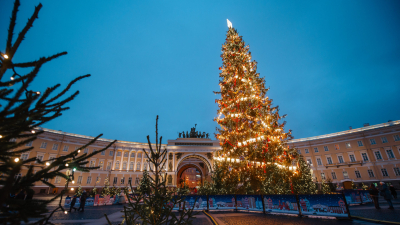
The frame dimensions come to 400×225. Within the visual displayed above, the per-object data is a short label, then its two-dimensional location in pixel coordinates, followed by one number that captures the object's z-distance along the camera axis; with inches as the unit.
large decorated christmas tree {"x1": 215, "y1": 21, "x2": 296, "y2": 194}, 428.8
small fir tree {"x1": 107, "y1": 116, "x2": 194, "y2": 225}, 115.6
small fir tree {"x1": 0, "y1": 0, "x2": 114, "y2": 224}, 56.6
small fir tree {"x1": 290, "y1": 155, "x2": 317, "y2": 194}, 524.4
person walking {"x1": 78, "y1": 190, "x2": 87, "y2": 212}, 549.3
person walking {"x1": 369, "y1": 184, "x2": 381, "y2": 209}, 369.1
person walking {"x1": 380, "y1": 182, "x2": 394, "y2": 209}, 350.0
